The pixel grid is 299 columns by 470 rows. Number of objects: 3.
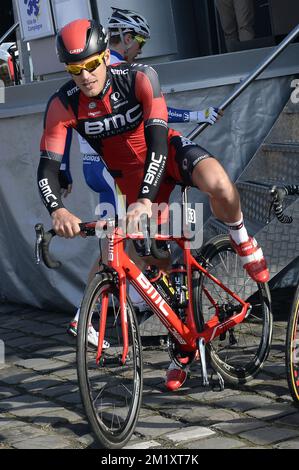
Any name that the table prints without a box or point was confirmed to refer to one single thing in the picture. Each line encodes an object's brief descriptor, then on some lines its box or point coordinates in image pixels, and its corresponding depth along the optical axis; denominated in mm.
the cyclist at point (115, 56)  13844
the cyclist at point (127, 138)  10328
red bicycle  9703
